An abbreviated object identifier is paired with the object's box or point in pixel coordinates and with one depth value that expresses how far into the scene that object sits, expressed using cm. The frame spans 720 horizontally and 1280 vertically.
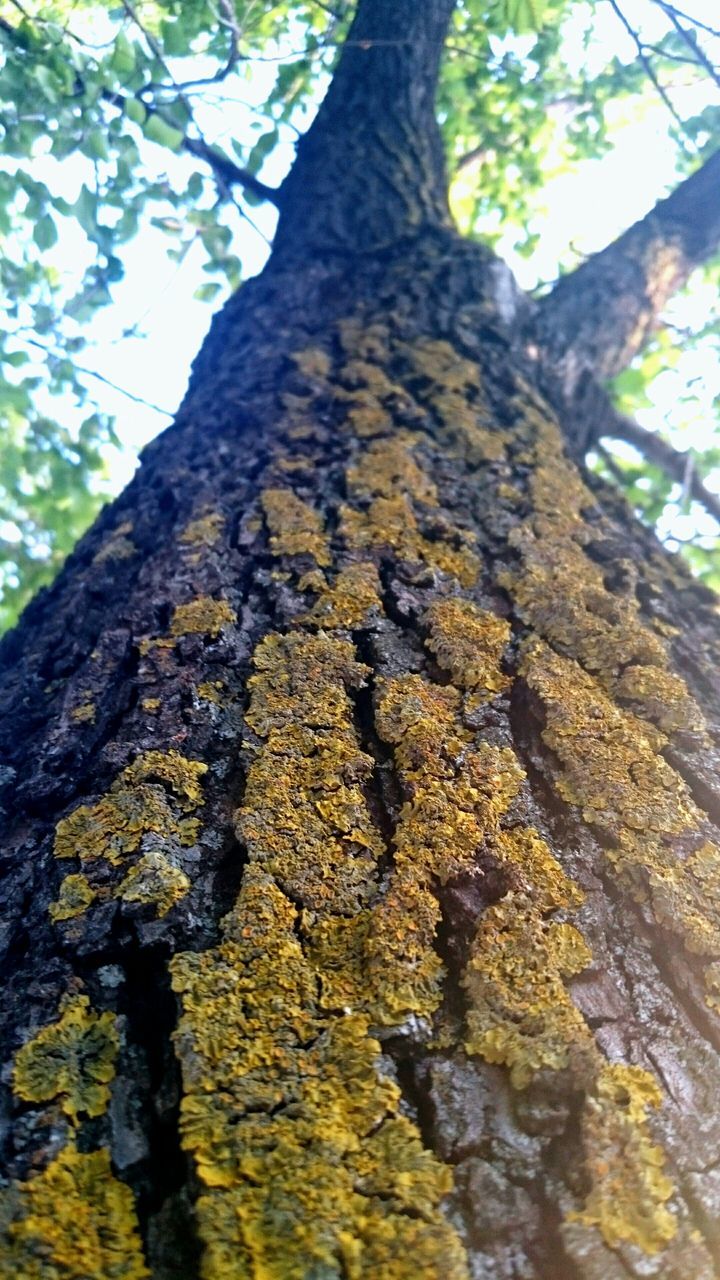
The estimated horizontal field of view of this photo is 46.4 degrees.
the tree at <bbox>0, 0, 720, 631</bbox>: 78
